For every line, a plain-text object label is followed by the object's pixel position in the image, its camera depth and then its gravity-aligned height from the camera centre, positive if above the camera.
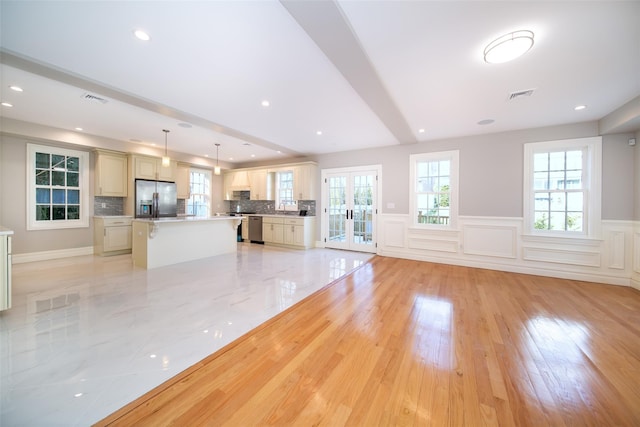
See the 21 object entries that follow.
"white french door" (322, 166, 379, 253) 5.94 +0.07
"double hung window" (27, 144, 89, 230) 4.76 +0.48
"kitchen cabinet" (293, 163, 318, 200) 6.57 +0.86
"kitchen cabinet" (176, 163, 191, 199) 6.80 +0.90
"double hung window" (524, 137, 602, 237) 3.86 +0.43
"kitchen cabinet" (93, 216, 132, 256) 5.29 -0.60
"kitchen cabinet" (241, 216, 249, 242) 7.39 -0.58
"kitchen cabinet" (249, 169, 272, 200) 7.31 +0.82
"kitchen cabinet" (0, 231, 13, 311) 2.34 -0.62
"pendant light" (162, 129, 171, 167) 4.52 +1.01
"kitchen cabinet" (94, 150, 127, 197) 5.43 +0.87
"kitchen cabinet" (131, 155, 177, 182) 5.77 +1.09
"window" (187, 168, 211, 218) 7.35 +0.54
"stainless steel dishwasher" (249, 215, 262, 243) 7.21 -0.57
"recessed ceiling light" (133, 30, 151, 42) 2.02 +1.56
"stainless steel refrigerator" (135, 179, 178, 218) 5.82 +0.29
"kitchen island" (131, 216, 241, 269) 4.29 -0.62
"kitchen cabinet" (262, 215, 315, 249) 6.41 -0.59
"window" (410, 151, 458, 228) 4.93 +0.49
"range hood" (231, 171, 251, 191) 7.65 +0.97
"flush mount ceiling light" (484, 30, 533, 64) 1.97 +1.47
